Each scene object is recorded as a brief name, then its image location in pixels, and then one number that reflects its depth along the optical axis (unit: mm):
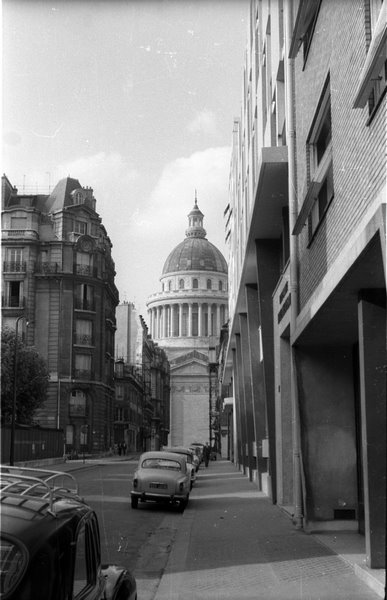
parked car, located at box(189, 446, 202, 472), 51131
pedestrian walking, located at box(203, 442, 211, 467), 53656
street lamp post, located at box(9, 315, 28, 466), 29291
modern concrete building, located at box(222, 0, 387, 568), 8828
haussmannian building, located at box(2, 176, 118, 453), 49781
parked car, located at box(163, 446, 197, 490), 28300
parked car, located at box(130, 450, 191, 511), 19828
